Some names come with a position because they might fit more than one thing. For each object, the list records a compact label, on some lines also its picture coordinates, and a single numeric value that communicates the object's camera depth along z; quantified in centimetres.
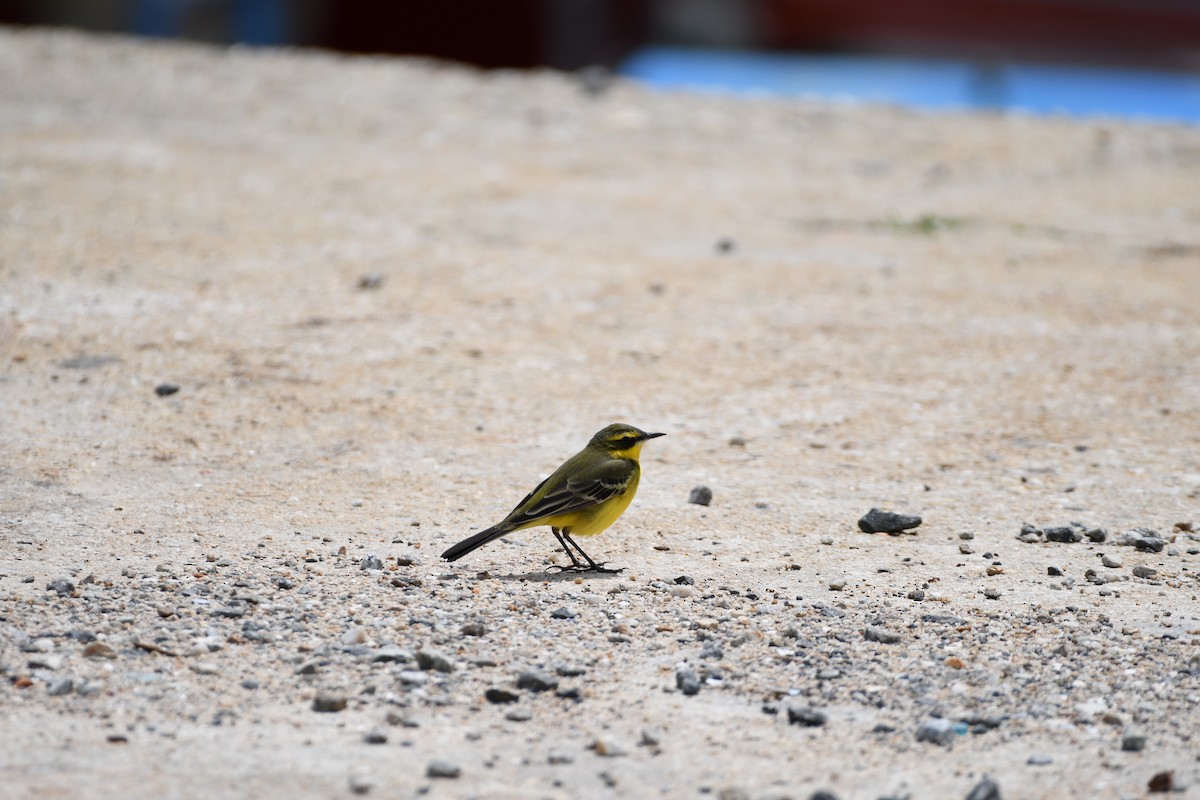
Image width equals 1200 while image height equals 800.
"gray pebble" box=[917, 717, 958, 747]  931
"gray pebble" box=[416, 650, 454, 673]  1002
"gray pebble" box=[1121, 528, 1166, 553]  1294
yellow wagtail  1216
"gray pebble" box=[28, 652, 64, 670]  984
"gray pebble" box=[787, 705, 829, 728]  955
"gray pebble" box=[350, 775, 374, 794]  840
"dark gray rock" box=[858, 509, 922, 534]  1334
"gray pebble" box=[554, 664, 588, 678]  1008
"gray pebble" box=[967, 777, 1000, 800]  842
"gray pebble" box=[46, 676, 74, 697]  949
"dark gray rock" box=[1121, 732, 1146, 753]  925
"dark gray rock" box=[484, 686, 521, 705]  968
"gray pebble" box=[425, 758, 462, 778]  859
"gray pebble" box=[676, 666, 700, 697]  992
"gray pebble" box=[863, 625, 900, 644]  1089
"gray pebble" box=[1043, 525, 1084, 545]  1317
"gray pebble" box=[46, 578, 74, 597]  1102
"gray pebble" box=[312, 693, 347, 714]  944
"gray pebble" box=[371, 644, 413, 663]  1013
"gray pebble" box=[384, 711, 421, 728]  927
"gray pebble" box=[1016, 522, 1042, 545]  1319
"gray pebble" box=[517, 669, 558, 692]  985
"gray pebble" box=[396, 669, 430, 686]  981
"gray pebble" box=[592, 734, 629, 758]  904
